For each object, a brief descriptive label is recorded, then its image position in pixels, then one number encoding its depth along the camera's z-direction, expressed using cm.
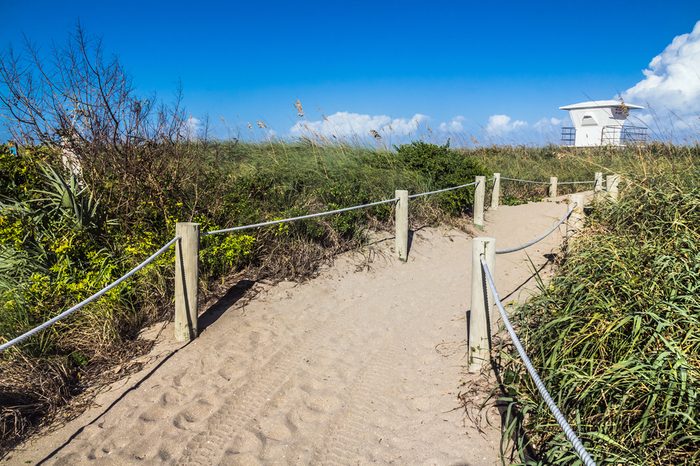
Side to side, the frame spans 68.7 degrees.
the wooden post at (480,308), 391
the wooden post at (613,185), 598
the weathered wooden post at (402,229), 743
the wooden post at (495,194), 1181
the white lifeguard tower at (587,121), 2953
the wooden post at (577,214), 598
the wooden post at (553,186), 1452
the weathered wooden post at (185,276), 446
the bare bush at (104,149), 585
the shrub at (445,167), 1016
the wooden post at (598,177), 930
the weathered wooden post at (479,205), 1019
